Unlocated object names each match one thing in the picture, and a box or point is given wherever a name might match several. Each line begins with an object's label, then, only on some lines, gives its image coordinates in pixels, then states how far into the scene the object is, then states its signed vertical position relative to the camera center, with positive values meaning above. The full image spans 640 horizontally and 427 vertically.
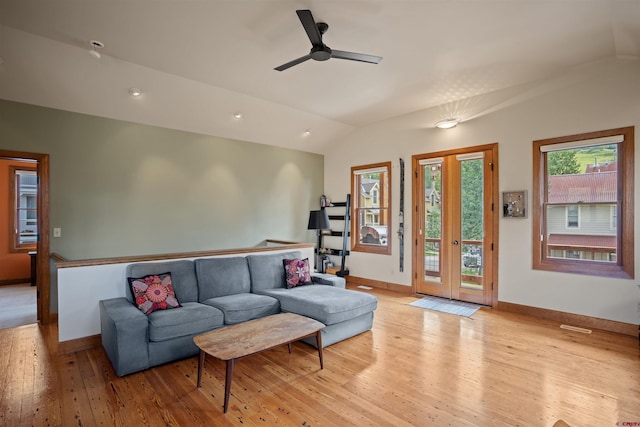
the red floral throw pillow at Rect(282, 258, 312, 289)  4.34 -0.79
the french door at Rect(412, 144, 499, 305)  4.99 -0.15
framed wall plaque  4.60 +0.15
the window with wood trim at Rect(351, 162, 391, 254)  6.36 +0.12
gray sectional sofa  2.89 -0.97
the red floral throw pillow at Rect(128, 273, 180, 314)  3.20 -0.80
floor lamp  6.45 -0.12
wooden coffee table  2.37 -1.01
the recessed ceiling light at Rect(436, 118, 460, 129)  5.18 +1.47
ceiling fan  2.55 +1.49
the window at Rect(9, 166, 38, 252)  6.62 +0.11
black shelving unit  6.83 -0.37
